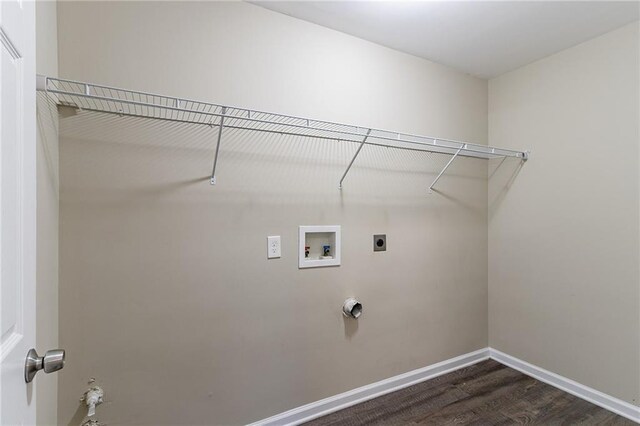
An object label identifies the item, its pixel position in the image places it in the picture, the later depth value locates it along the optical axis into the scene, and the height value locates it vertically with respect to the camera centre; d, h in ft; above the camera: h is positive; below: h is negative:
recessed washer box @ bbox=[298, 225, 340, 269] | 5.60 -0.63
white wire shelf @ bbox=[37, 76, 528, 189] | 3.96 +1.63
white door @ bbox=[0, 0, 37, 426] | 1.81 +0.06
